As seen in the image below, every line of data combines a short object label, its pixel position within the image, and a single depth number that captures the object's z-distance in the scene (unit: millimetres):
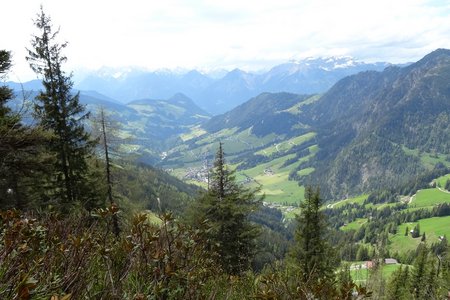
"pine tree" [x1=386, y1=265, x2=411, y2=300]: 37106
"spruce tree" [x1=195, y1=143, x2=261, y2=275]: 25062
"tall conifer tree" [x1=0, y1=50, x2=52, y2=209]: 11867
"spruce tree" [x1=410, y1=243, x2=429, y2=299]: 38938
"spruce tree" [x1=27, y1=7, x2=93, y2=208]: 21484
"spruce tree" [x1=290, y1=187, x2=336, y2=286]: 24391
